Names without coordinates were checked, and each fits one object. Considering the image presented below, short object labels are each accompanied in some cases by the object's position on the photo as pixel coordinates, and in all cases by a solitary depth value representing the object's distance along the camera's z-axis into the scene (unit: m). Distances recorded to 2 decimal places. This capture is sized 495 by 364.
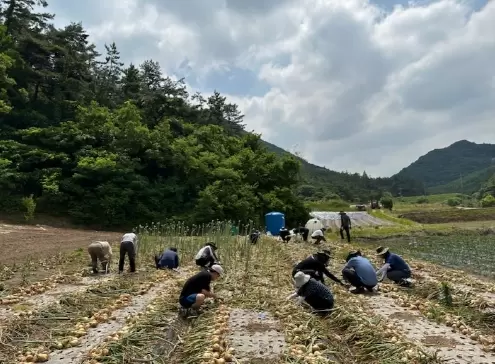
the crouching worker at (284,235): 21.91
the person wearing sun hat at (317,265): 9.91
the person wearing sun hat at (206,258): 11.77
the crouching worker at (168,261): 13.30
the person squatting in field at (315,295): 8.10
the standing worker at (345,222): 24.03
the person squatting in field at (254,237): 18.94
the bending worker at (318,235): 19.55
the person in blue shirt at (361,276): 10.39
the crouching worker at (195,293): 8.09
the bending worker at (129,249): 12.58
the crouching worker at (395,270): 11.53
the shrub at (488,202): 60.59
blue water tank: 29.80
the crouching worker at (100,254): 12.60
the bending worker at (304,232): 22.73
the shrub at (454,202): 72.22
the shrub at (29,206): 27.22
